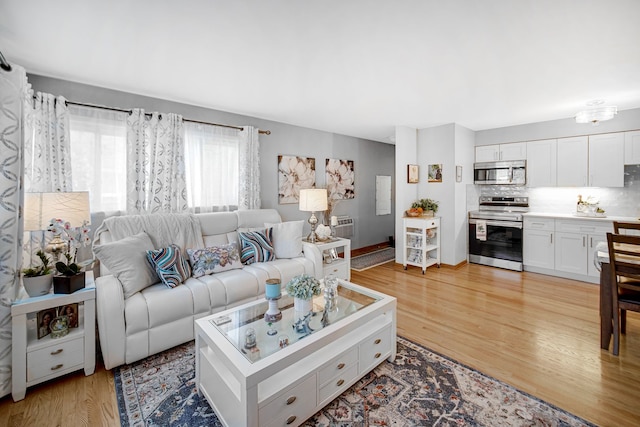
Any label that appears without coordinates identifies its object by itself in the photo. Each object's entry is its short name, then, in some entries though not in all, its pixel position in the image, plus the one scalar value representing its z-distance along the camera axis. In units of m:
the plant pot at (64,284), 2.01
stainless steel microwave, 4.72
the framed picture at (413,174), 4.96
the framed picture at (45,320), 1.98
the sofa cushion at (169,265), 2.50
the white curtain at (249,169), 3.96
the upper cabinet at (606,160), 3.92
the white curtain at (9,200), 1.83
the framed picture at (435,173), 4.84
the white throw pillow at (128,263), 2.30
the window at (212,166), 3.53
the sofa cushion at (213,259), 2.80
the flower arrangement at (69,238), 2.04
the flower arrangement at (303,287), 1.97
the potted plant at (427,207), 4.84
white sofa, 2.10
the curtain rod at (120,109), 2.77
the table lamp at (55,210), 2.01
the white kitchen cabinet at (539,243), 4.36
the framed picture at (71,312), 2.10
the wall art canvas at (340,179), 5.26
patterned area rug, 1.66
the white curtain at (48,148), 2.54
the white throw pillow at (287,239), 3.46
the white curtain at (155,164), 3.07
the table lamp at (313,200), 3.83
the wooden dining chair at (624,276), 2.10
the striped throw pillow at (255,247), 3.22
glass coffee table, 1.45
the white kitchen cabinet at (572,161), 4.19
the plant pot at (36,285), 1.97
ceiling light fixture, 3.09
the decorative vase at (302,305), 1.98
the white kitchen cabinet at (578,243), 3.95
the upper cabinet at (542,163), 4.45
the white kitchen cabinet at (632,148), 3.79
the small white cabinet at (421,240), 4.58
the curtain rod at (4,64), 1.82
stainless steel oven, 4.61
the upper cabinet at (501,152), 4.73
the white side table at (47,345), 1.83
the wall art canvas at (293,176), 4.51
